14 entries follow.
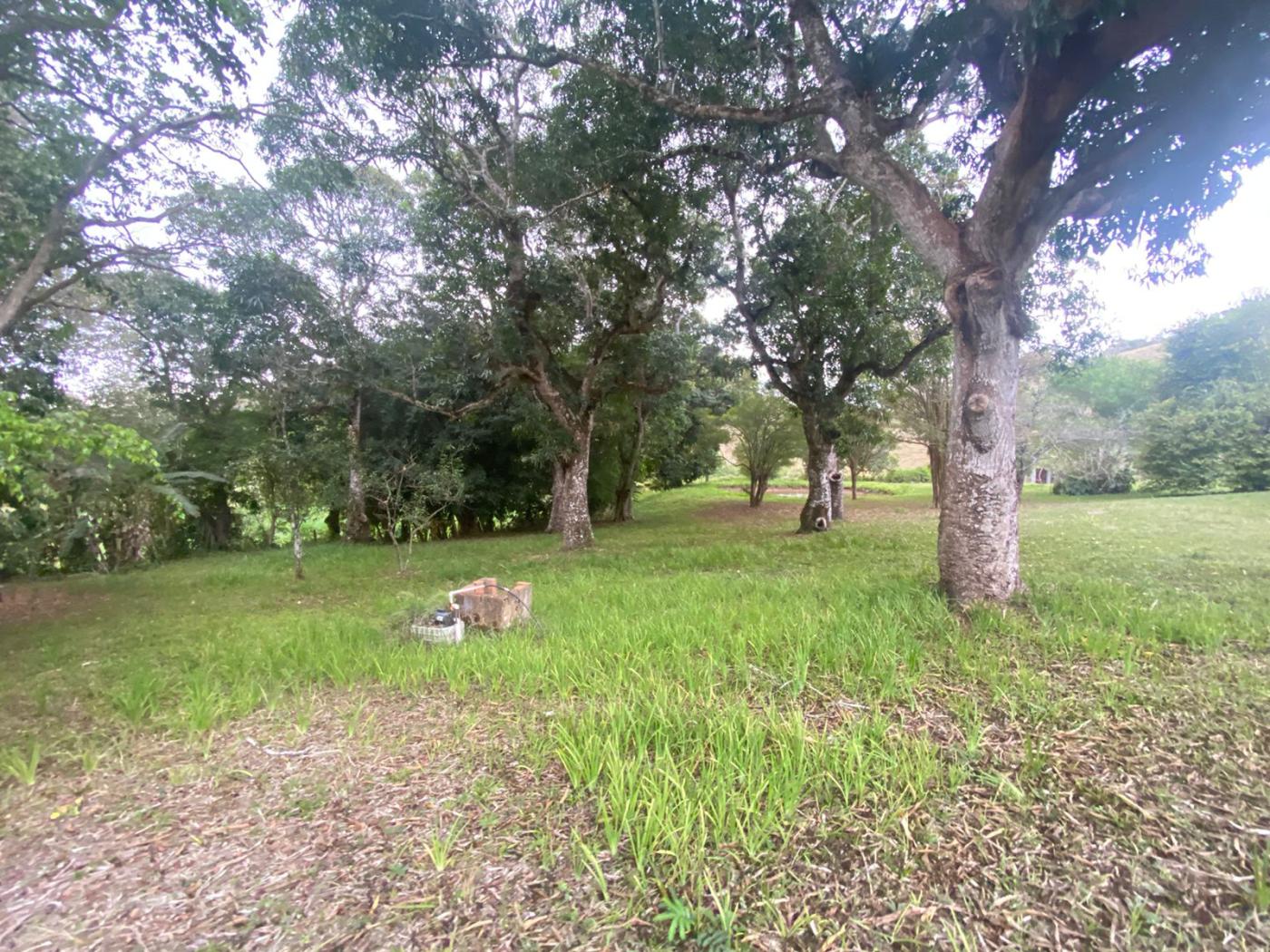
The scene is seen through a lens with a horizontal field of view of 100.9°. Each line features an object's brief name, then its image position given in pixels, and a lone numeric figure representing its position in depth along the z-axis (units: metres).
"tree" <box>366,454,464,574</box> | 8.93
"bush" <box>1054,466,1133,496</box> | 24.61
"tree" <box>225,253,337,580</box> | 8.52
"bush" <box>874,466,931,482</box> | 40.72
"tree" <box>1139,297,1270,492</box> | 20.48
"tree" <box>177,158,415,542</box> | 7.91
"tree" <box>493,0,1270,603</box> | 3.90
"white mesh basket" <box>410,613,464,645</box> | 4.11
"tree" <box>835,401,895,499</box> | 11.89
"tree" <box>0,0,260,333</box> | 5.10
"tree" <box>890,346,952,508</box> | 19.41
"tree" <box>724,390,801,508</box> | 19.78
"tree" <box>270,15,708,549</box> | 6.63
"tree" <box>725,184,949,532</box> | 9.23
